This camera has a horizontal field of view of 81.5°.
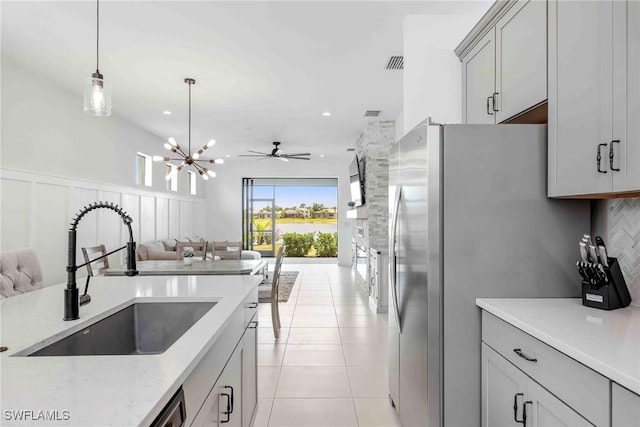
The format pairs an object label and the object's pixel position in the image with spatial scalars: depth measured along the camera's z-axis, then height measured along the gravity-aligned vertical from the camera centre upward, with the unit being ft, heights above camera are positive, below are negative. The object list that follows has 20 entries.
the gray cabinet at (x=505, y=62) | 6.09 +2.90
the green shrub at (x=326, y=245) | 37.55 -3.09
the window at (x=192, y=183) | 32.50 +2.76
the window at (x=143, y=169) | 22.95 +2.84
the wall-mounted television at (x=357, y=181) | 21.66 +2.02
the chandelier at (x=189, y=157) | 14.55 +2.62
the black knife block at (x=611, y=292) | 5.27 -1.10
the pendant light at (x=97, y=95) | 7.47 +2.40
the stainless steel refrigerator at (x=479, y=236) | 6.07 -0.34
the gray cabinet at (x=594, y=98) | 4.38 +1.56
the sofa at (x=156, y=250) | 20.59 -2.15
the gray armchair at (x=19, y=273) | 7.72 -1.31
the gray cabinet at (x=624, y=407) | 3.14 -1.67
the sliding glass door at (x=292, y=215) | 36.22 -0.08
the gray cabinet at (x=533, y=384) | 3.64 -1.96
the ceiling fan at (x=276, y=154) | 25.05 +4.14
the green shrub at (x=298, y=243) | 37.52 -2.90
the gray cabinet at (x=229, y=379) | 3.72 -2.10
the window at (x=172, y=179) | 27.75 +2.64
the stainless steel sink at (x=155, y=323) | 5.48 -1.66
